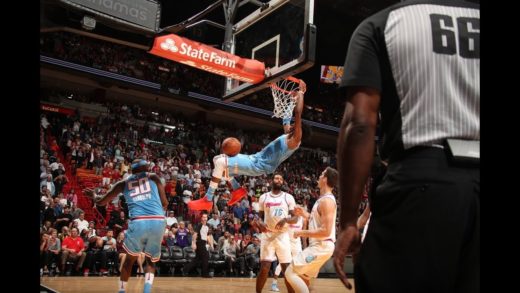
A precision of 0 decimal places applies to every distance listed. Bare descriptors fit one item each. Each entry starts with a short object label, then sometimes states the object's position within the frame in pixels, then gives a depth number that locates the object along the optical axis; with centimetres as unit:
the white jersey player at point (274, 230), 819
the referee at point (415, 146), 158
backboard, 725
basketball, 726
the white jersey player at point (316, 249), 578
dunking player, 687
